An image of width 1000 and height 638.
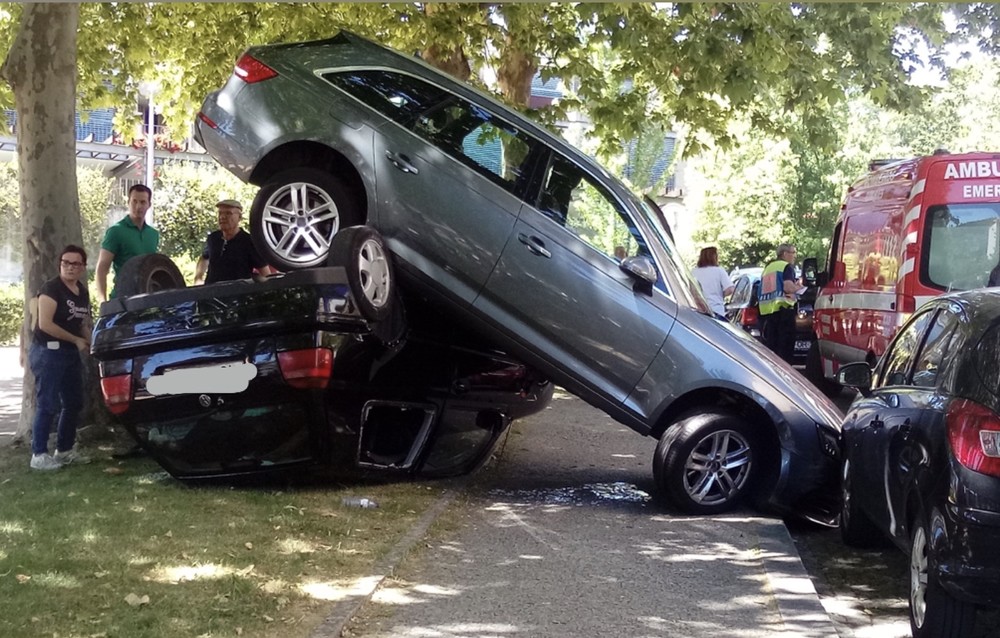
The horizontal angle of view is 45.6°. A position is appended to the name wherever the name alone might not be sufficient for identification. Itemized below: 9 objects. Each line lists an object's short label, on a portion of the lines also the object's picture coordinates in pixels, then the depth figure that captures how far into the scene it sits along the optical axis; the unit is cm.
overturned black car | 698
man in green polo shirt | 944
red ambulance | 1048
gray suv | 772
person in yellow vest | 1655
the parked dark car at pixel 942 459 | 473
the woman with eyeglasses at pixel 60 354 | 838
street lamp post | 3102
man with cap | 900
